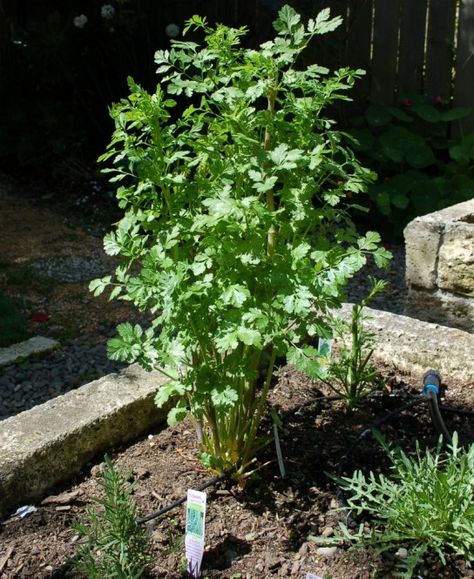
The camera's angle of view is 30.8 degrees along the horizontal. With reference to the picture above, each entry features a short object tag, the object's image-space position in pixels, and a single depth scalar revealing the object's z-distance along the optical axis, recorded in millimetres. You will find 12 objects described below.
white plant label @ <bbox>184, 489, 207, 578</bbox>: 2131
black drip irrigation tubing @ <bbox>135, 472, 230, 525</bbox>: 2305
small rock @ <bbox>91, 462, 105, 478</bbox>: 2545
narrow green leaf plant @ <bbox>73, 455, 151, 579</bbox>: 1989
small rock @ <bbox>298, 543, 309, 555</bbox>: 2220
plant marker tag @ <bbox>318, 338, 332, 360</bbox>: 2625
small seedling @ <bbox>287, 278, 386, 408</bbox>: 2830
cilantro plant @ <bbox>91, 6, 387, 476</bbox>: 2078
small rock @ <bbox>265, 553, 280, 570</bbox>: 2178
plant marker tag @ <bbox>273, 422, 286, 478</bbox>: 2500
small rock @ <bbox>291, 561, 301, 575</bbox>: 2156
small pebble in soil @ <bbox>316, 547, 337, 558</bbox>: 2195
